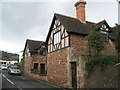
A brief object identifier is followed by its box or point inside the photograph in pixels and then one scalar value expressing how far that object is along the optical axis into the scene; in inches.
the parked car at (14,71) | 884.6
